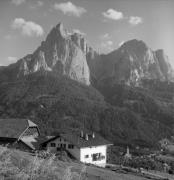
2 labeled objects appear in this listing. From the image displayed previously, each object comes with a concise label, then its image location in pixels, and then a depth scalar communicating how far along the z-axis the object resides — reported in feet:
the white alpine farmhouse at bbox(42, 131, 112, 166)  171.42
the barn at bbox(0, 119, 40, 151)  170.50
